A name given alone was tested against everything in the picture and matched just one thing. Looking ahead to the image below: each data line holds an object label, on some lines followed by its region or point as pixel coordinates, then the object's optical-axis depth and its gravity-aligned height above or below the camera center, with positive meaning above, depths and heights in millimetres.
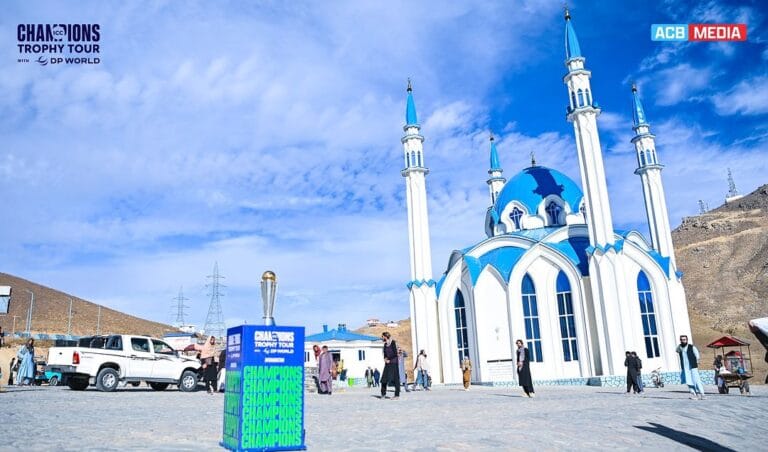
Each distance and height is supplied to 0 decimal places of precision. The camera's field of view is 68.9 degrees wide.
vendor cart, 15703 -830
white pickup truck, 17578 +318
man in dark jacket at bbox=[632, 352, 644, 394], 17430 -663
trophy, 7160 +948
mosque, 26797 +3611
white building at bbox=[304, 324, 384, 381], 43375 +1099
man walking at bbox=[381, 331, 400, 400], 15917 -70
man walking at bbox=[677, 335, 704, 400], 13945 -368
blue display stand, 6422 -252
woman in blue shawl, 21141 +468
